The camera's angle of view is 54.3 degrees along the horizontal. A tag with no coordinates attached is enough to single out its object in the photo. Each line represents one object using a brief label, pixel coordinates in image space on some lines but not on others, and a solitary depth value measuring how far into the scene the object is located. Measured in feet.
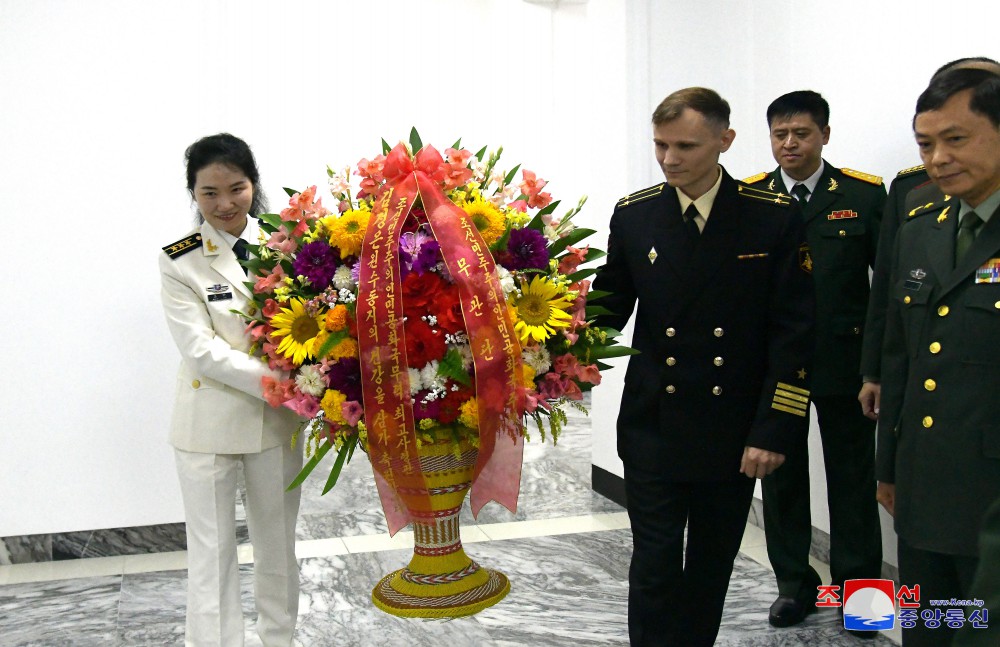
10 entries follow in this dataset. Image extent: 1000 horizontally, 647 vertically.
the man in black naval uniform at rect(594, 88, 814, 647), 7.82
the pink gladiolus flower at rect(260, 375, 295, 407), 6.55
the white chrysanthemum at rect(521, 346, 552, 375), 6.00
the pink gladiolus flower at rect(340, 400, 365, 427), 5.83
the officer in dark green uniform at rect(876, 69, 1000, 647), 6.56
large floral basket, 5.73
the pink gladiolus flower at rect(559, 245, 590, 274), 6.64
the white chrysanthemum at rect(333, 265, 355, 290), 6.04
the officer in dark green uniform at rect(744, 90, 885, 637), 10.65
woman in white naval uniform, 8.67
